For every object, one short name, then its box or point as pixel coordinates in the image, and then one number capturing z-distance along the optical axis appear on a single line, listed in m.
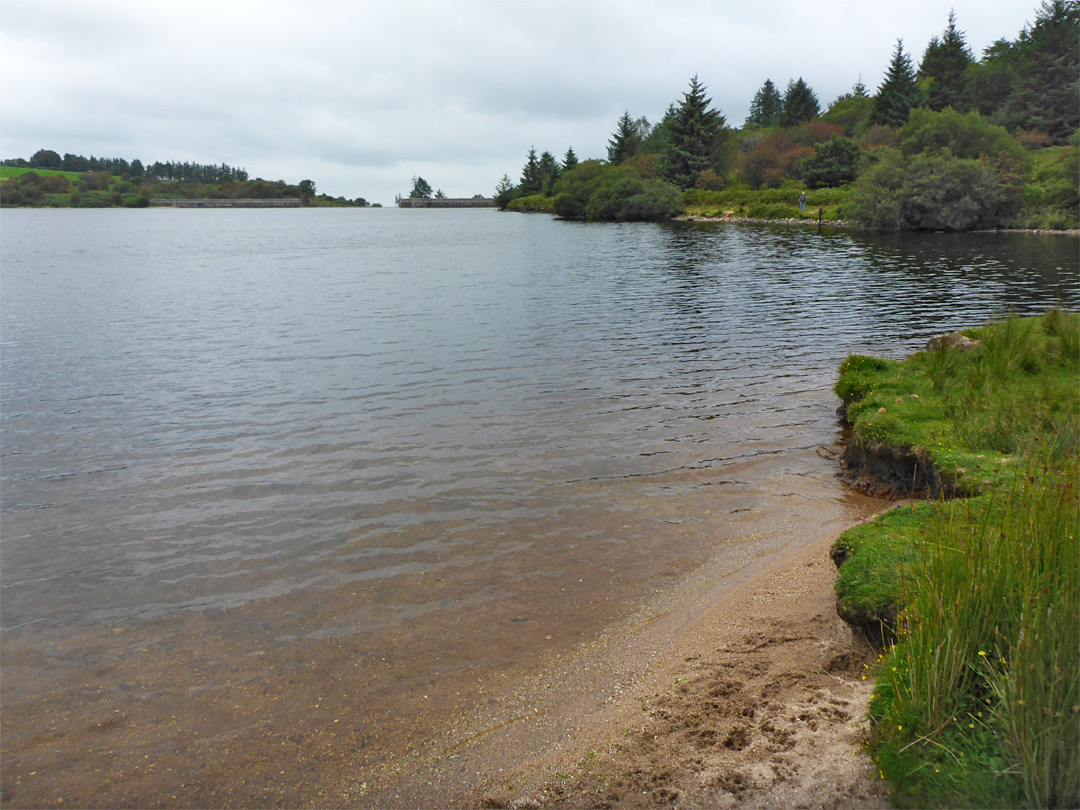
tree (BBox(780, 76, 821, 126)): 116.75
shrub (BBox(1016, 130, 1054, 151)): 79.38
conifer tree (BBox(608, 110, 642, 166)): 141.12
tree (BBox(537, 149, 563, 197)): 146.44
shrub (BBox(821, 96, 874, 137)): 114.19
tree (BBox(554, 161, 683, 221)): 94.75
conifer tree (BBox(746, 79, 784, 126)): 156.75
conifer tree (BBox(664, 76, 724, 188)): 108.94
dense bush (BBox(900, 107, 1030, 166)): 64.19
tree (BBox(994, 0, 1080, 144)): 83.75
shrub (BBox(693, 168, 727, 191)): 104.00
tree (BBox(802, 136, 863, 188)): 86.06
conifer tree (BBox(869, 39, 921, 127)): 94.69
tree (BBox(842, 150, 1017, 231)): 56.25
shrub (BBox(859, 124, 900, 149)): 88.88
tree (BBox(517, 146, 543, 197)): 164.50
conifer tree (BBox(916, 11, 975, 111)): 96.69
